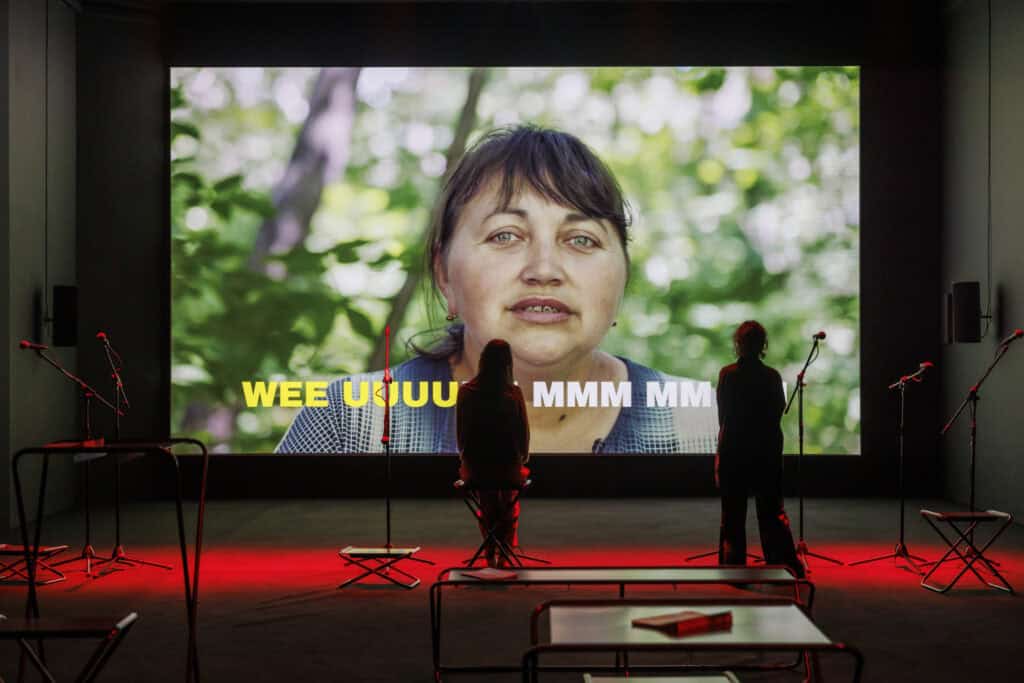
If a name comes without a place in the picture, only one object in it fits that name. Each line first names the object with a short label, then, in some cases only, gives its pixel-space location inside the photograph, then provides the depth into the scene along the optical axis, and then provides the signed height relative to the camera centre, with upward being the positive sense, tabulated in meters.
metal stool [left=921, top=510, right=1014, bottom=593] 6.16 -1.26
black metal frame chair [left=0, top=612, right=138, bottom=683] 3.24 -0.86
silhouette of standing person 6.28 -0.65
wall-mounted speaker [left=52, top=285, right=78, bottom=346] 9.12 +0.11
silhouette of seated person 6.57 -0.59
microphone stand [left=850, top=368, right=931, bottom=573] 7.12 -1.42
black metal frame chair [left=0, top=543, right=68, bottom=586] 6.43 -1.46
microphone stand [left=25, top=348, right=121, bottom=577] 6.90 -1.38
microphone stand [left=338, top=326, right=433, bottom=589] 6.55 -1.31
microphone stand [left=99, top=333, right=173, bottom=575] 7.18 -1.44
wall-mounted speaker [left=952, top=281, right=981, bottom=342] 8.70 +0.17
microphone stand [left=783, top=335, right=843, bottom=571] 6.97 -1.38
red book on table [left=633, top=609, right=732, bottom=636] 3.20 -0.83
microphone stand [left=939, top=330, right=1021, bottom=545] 6.77 -0.39
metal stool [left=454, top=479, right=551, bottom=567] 6.54 -1.03
